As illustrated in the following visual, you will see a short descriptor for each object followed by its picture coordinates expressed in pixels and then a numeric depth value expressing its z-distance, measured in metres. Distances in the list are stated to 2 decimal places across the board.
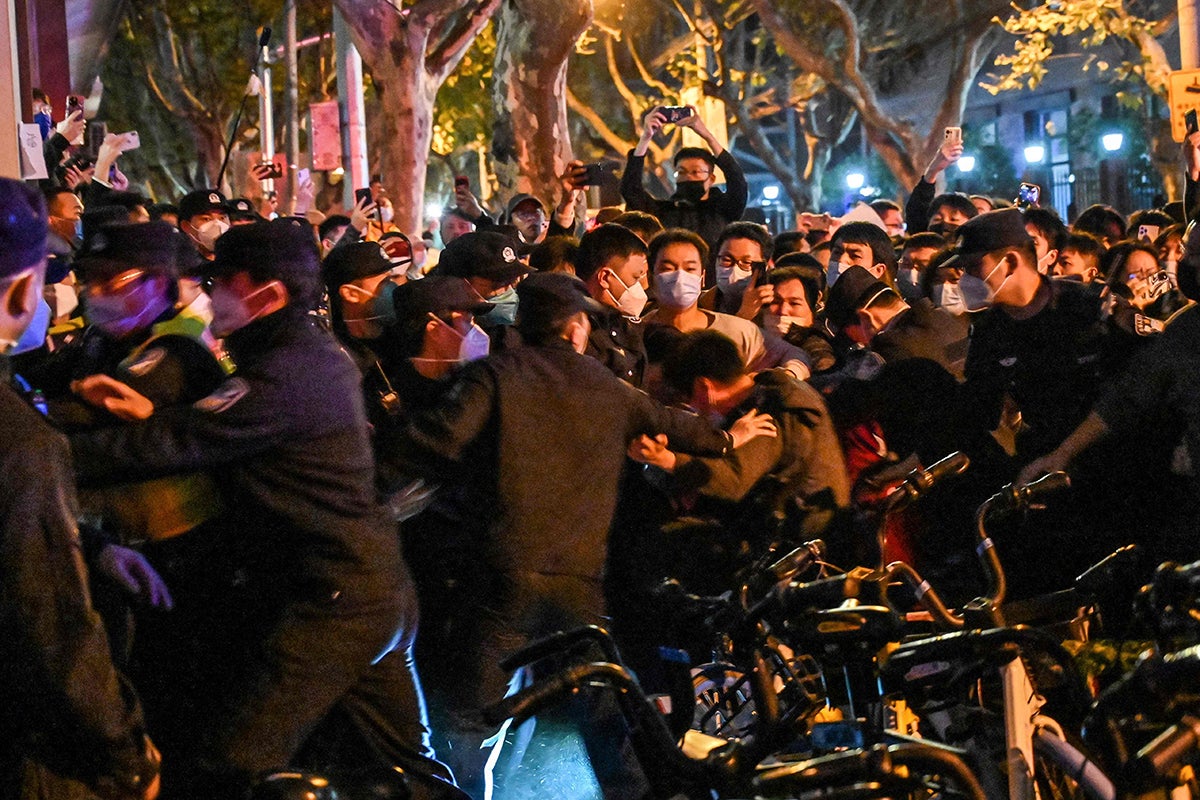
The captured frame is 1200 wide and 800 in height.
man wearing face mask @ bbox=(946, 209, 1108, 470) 7.21
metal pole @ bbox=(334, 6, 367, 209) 19.98
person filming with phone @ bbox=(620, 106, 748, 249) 11.30
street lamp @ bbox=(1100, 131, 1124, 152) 43.72
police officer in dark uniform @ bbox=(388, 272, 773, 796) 5.80
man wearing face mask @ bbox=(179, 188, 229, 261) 9.92
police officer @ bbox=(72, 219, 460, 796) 4.79
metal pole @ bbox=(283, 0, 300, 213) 24.88
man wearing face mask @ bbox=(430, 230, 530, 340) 7.81
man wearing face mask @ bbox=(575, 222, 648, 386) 8.00
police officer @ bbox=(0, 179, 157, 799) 3.50
